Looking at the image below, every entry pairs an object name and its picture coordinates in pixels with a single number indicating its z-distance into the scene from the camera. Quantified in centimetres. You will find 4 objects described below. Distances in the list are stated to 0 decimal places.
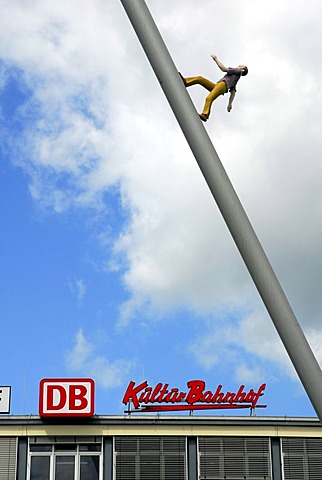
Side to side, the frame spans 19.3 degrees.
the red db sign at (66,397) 4950
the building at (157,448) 4959
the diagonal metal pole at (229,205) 1198
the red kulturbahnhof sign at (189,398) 5275
